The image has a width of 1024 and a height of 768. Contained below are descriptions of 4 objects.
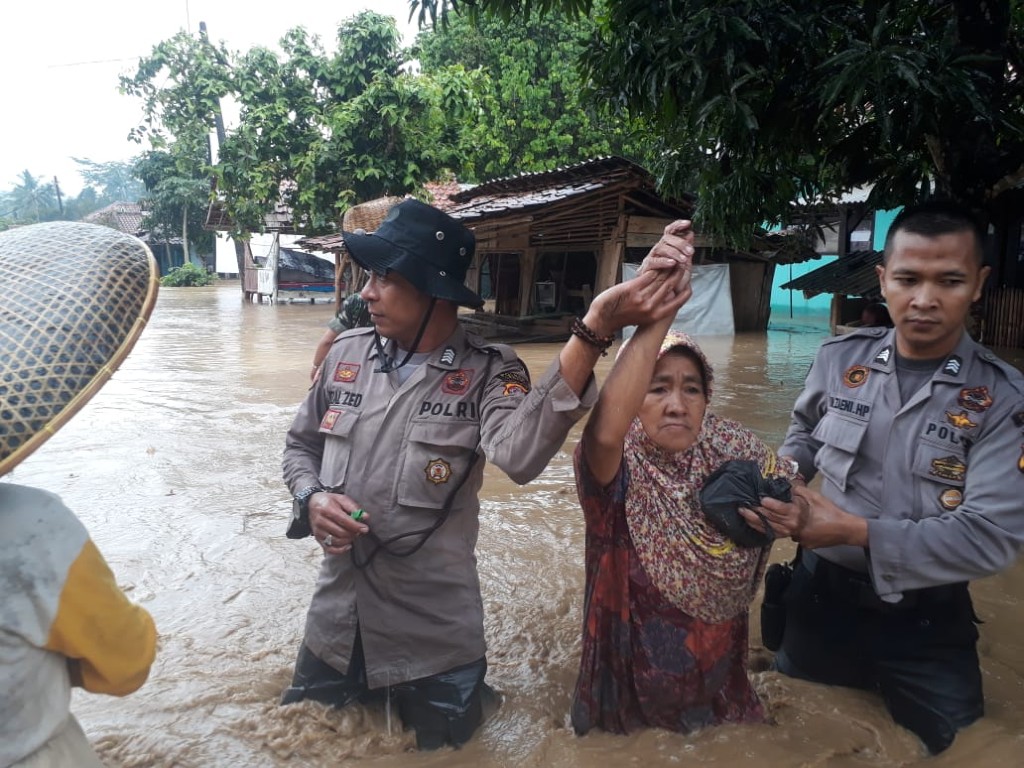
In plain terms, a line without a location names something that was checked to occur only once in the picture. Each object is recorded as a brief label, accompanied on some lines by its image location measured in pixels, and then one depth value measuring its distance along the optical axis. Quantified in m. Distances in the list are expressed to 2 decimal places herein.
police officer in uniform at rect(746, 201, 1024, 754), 2.16
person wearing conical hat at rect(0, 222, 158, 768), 1.36
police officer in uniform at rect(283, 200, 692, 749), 2.31
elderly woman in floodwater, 2.27
